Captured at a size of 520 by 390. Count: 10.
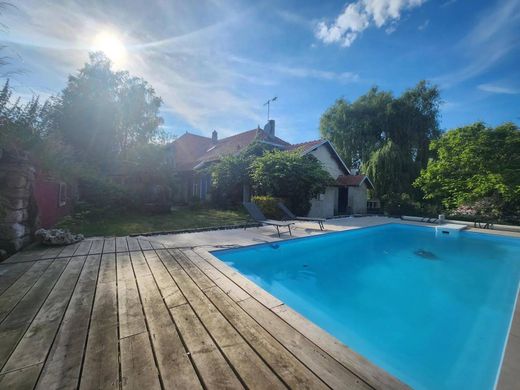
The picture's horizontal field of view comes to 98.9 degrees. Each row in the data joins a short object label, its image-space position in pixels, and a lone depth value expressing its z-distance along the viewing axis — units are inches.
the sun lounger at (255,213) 374.0
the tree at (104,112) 637.9
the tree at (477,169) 500.1
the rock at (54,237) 181.3
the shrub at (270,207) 457.7
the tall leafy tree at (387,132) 688.4
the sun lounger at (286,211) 452.0
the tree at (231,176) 540.7
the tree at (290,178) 488.7
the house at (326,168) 620.5
